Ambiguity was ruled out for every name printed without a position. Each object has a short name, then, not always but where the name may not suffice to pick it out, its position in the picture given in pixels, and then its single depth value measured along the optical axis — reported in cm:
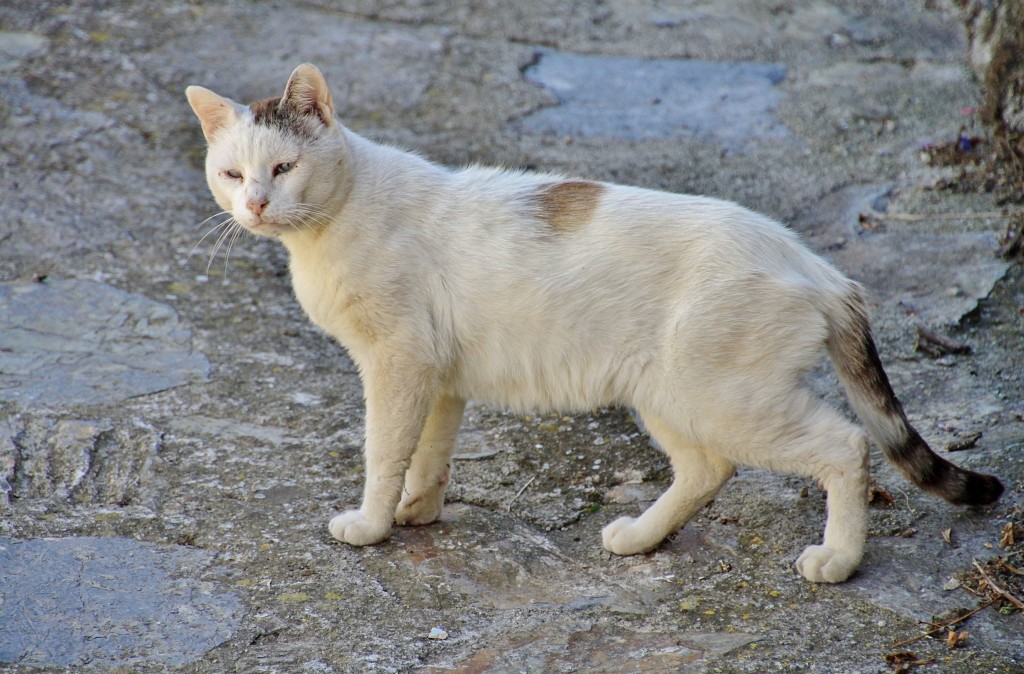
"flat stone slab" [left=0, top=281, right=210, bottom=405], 762
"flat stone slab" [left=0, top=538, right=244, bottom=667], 516
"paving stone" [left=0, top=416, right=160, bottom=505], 655
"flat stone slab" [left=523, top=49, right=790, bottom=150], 1200
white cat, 572
